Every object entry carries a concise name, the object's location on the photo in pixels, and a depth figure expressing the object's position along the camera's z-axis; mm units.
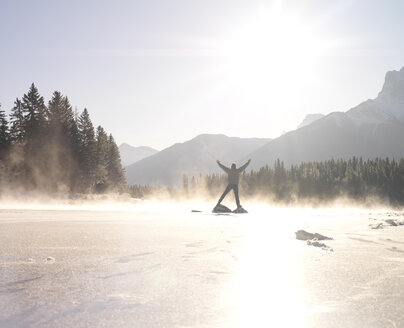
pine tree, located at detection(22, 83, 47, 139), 50500
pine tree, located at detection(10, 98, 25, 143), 50812
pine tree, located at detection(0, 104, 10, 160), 48094
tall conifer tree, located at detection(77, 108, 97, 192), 55375
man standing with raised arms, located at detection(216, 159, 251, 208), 23156
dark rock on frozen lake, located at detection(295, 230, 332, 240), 8445
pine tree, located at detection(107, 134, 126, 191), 75562
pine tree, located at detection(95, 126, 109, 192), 60406
